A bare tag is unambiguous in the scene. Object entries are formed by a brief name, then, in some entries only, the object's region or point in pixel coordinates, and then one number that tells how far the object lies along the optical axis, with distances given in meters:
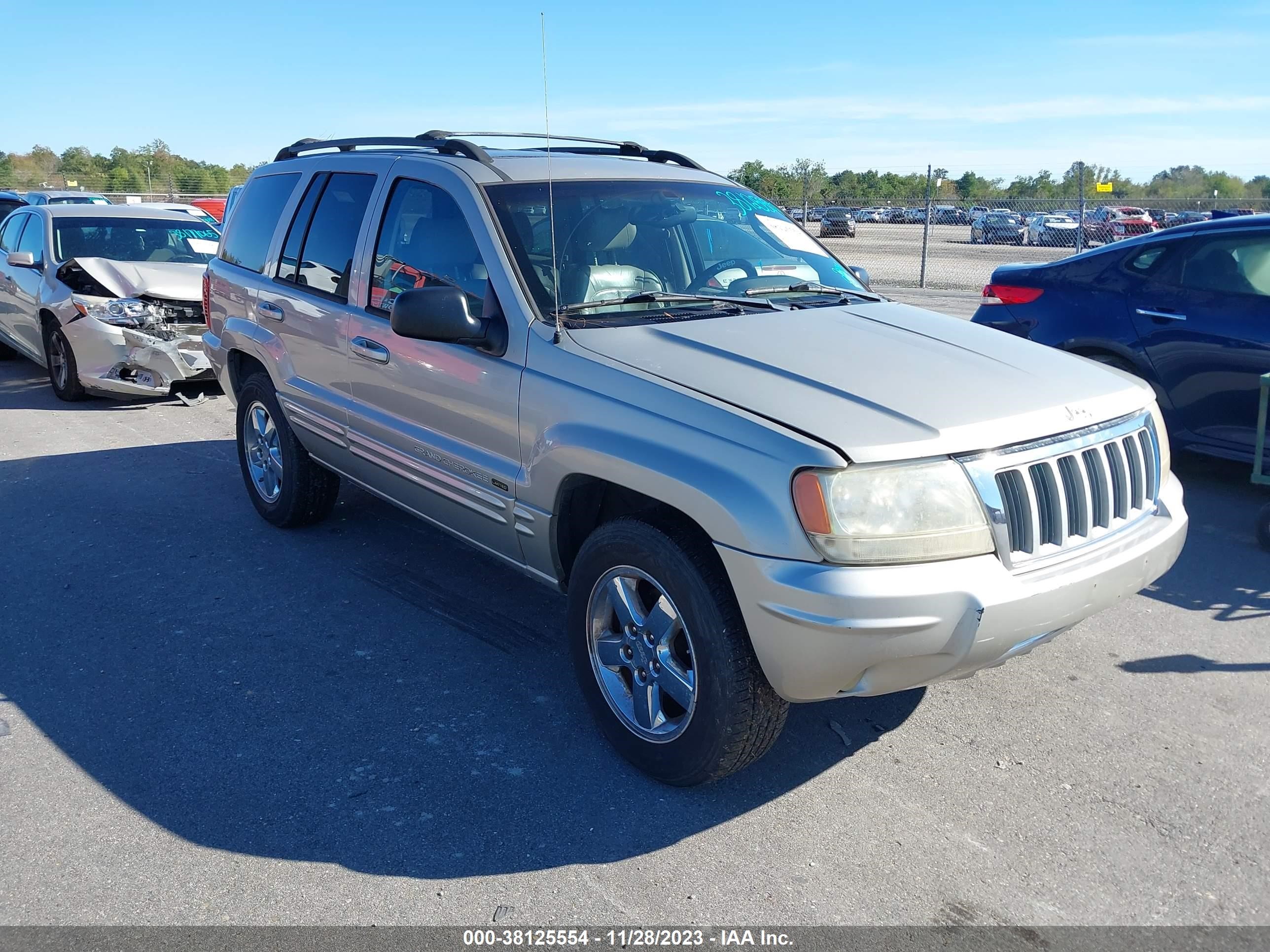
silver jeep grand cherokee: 2.84
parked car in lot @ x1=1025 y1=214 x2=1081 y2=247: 23.25
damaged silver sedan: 9.00
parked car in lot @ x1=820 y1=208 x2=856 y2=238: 22.72
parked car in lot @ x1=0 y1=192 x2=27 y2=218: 17.34
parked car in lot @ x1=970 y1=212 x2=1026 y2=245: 27.77
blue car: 5.99
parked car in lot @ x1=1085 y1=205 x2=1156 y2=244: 21.48
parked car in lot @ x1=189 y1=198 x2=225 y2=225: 27.62
